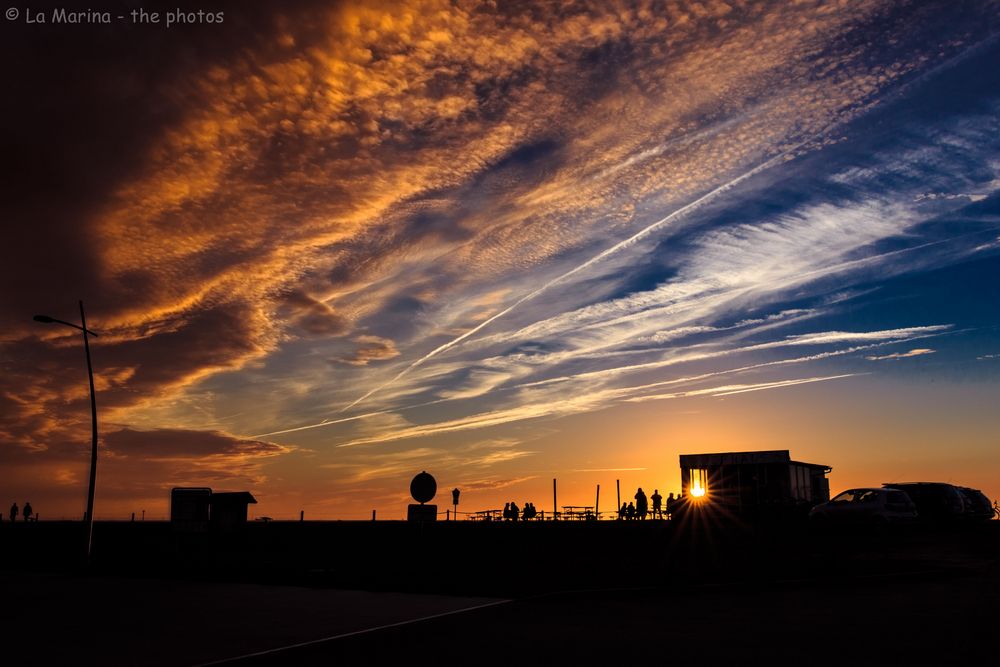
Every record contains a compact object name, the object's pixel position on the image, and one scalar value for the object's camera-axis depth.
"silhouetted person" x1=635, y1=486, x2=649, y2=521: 49.44
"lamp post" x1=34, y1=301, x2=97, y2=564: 25.91
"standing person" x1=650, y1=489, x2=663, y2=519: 51.47
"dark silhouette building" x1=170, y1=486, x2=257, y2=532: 22.75
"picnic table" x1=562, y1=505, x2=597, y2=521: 53.69
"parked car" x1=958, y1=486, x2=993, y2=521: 36.22
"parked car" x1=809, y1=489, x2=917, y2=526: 30.05
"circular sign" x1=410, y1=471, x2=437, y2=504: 21.17
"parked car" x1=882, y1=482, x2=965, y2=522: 34.38
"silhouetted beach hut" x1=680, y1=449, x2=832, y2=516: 36.28
